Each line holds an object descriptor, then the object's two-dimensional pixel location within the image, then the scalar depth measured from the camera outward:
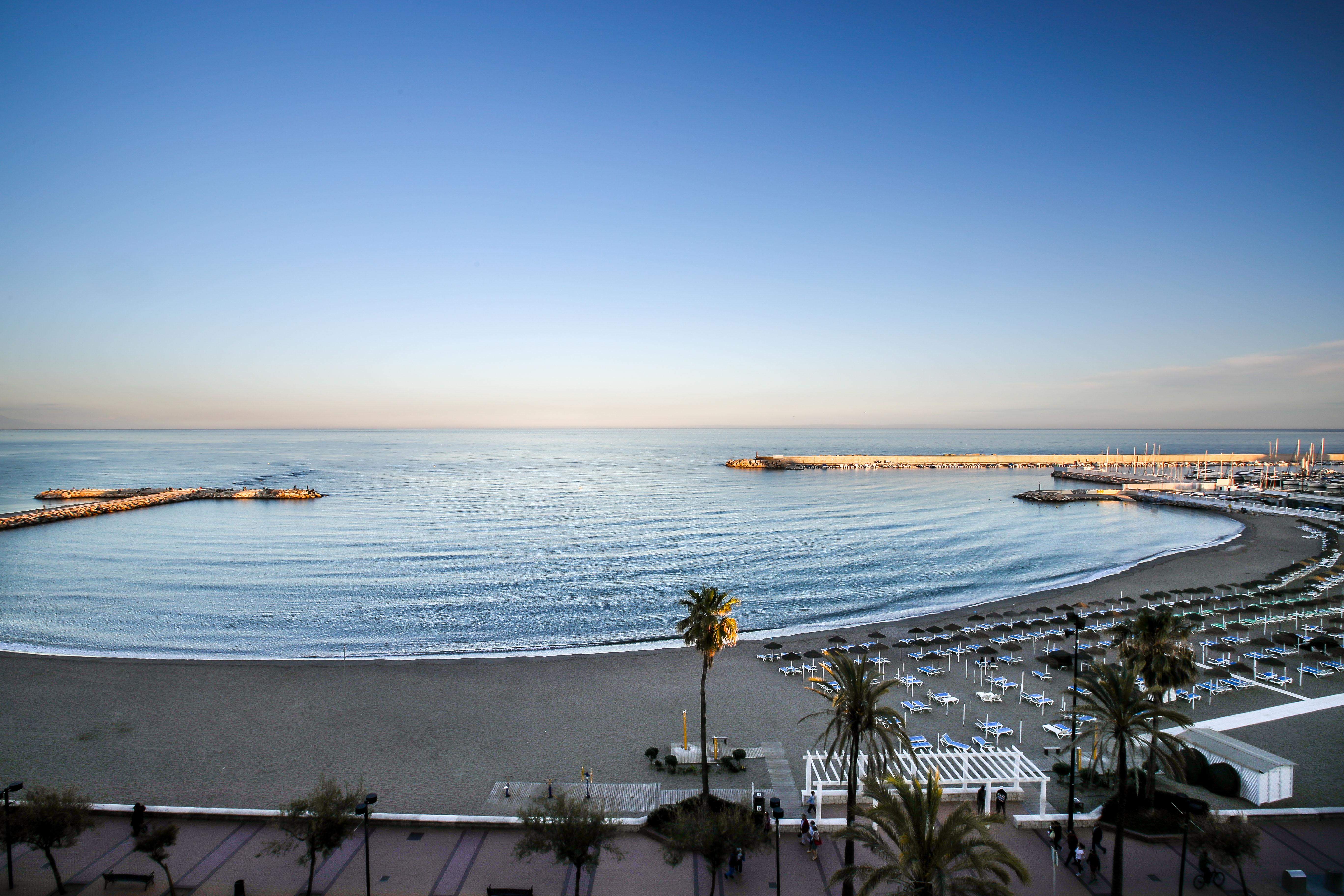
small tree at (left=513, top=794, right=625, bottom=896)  16.11
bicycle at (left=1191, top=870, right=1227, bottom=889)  17.20
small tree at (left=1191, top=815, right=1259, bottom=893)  15.83
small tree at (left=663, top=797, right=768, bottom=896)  16.20
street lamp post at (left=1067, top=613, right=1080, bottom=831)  19.12
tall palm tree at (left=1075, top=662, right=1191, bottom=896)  17.34
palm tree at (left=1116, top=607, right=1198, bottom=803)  19.92
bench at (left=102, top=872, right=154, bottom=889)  16.89
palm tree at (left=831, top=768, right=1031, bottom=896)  13.02
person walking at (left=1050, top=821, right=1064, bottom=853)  18.31
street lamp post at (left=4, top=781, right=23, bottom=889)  16.59
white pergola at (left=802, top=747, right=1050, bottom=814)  20.97
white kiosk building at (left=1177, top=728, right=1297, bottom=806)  20.38
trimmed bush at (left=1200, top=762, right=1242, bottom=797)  20.97
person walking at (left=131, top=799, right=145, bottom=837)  19.20
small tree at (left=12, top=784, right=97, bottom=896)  16.33
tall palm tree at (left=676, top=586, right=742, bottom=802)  21.28
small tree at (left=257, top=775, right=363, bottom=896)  16.62
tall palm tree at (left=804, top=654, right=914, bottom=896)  17.75
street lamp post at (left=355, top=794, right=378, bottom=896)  15.93
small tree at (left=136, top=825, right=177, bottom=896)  16.31
